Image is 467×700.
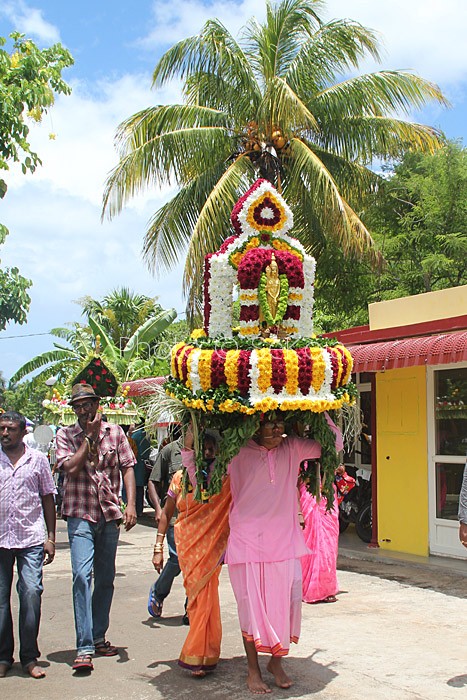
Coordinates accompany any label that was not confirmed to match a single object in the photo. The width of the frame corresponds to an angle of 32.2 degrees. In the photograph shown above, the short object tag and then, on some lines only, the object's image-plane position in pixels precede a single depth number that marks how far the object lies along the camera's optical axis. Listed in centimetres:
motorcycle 1116
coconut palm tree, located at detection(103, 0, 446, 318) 1545
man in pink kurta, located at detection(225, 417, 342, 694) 492
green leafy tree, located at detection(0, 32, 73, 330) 810
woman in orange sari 527
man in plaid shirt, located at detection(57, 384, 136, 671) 551
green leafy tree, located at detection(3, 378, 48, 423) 2514
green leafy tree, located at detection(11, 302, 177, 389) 1891
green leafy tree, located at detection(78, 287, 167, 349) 3011
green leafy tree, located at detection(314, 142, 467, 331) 1866
